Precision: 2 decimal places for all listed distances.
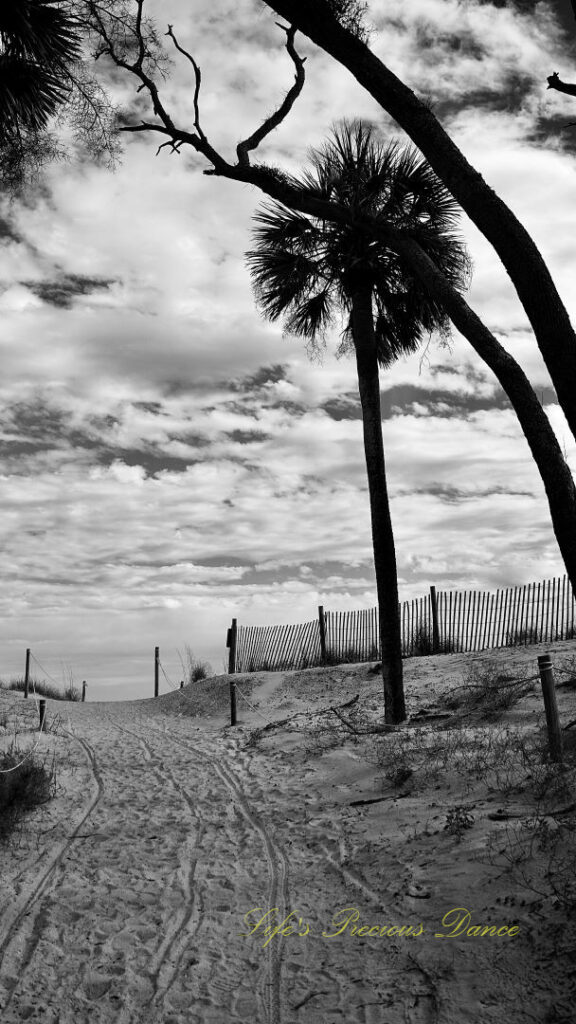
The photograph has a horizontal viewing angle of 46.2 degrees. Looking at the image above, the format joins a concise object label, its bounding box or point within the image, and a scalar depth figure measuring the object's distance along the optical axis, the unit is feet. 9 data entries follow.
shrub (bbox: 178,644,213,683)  80.48
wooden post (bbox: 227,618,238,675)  76.48
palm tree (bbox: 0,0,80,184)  25.74
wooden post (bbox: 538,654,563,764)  20.77
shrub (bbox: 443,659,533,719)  31.60
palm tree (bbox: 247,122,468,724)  34.30
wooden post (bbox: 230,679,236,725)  48.62
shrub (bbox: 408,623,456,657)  56.85
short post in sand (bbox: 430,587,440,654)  57.26
